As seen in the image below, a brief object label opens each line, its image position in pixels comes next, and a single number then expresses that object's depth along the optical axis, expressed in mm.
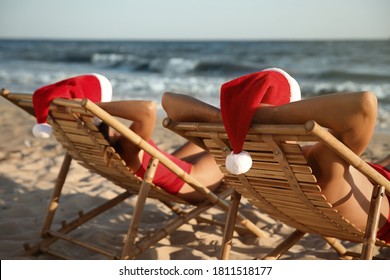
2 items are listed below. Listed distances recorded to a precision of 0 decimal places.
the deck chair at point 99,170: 2516
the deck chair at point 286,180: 1732
